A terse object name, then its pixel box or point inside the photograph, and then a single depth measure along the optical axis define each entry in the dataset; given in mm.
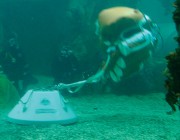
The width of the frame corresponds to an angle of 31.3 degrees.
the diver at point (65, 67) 11422
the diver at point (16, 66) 11039
